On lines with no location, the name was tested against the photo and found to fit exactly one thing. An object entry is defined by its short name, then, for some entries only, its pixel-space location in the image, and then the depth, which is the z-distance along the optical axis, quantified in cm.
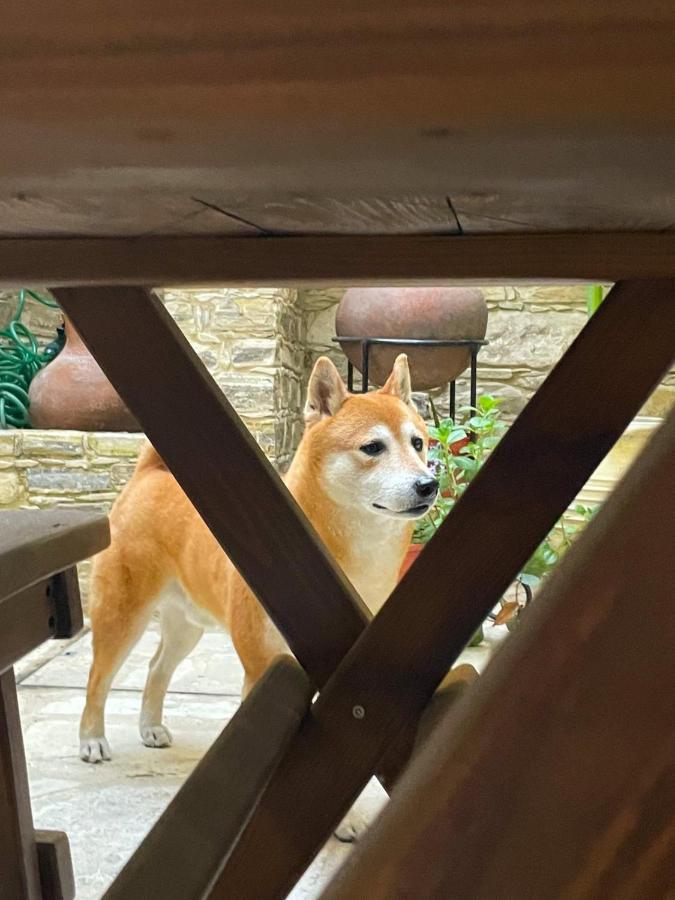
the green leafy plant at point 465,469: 259
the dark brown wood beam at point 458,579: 74
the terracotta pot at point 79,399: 362
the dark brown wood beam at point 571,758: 18
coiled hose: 383
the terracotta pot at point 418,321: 327
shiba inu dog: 177
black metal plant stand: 323
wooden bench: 92
